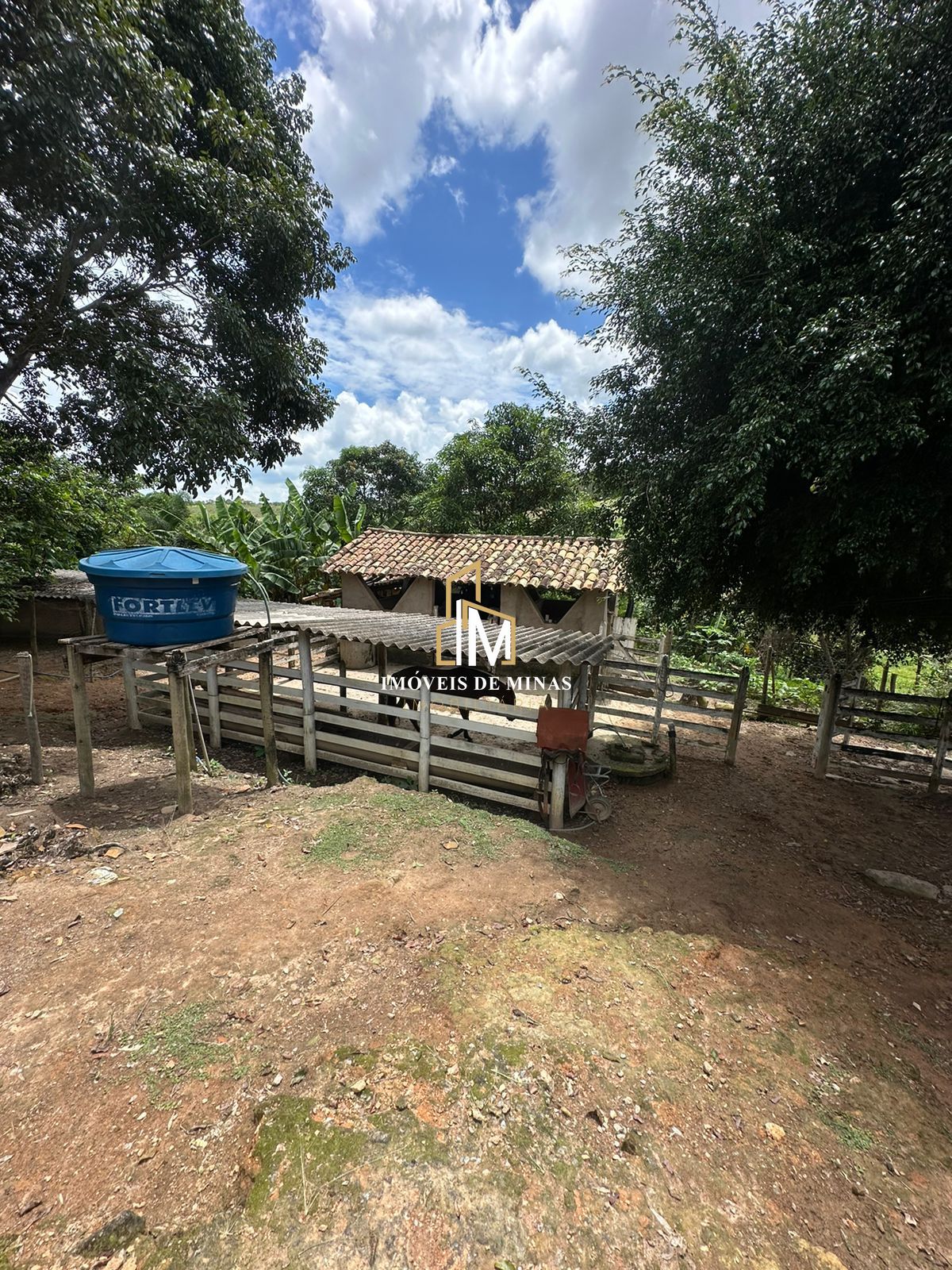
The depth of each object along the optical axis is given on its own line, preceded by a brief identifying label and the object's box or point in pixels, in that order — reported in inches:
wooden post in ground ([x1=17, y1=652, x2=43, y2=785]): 251.3
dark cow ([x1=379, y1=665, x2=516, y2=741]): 303.2
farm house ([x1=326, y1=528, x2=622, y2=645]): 535.2
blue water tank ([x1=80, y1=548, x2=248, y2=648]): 203.5
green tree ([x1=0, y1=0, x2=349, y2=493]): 205.5
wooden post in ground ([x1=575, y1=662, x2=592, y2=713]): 257.3
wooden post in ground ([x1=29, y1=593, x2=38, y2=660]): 509.4
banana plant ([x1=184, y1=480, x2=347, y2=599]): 652.1
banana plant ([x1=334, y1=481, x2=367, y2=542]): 711.7
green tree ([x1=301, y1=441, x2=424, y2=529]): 1135.0
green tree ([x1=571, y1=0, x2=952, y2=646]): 160.2
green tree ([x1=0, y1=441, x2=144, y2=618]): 385.3
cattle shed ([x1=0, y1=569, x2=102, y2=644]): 490.6
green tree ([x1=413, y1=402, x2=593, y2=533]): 745.0
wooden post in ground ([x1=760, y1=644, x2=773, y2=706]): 469.7
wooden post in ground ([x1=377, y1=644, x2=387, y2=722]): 323.7
